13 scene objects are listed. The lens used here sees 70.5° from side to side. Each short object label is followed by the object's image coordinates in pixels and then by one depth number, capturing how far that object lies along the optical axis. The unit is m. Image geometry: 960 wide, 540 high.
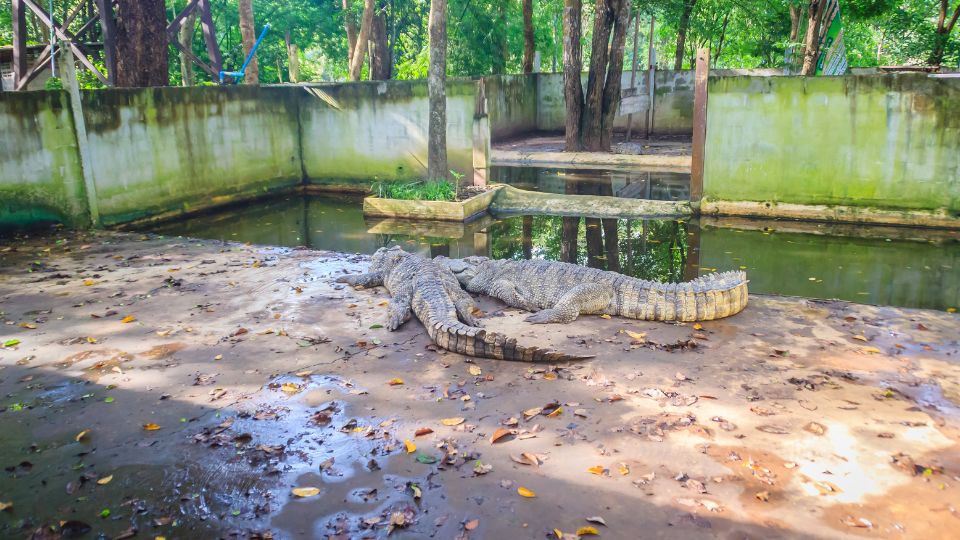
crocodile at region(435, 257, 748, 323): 5.82
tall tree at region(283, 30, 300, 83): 17.27
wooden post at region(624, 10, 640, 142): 18.11
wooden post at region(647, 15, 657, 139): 17.78
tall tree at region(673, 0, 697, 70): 19.64
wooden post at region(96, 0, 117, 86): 11.43
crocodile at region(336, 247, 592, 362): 5.00
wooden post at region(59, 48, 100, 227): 9.15
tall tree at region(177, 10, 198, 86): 15.84
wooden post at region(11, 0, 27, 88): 11.74
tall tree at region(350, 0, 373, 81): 15.69
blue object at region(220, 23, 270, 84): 13.80
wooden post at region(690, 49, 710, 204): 10.09
